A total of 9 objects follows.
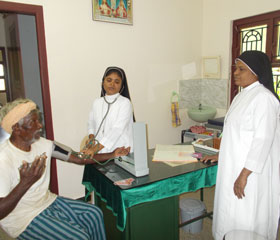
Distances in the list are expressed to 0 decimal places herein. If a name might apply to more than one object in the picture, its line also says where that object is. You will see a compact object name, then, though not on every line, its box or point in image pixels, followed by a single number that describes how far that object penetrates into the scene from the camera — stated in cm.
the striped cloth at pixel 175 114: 392
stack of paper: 208
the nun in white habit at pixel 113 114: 228
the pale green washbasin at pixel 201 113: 382
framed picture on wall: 307
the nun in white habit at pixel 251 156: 175
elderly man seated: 142
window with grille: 328
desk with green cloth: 167
